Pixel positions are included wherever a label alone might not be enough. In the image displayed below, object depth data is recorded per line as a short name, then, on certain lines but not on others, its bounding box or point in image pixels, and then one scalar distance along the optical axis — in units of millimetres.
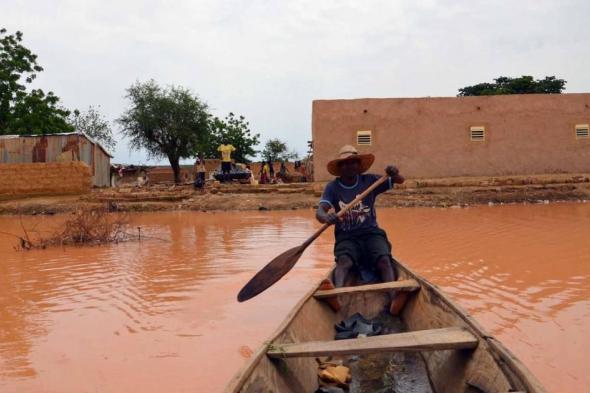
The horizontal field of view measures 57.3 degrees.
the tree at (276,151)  37594
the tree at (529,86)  30359
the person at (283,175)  23094
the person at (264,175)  21589
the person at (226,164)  19125
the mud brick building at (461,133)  16688
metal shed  16984
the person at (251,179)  19078
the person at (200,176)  17594
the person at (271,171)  23322
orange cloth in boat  2832
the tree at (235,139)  33219
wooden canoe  2256
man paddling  4379
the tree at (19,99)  23547
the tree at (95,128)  36938
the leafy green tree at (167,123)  26141
